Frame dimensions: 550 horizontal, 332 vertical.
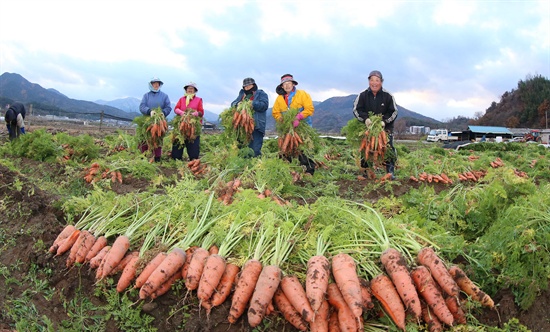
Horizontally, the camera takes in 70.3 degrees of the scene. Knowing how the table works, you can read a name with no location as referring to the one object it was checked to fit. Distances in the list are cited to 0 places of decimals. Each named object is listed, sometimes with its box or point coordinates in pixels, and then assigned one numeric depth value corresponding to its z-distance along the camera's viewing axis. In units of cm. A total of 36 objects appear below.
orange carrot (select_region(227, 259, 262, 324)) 263
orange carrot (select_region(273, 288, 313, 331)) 255
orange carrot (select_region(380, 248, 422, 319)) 258
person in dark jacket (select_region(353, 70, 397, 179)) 758
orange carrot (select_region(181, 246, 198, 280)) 307
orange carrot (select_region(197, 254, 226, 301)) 278
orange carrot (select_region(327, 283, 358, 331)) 251
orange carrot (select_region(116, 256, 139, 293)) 312
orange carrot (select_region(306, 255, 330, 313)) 258
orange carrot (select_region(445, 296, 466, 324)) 259
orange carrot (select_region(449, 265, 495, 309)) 263
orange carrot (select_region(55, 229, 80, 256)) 363
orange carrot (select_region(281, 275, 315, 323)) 254
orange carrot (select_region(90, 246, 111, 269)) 335
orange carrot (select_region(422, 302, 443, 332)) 251
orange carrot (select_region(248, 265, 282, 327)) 255
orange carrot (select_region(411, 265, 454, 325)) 255
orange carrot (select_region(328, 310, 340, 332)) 260
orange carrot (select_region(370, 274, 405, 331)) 251
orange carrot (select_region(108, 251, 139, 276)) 329
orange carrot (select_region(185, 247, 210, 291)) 290
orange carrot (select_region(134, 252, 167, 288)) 303
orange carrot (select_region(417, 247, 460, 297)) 267
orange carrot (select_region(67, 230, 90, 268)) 347
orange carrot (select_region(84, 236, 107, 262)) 348
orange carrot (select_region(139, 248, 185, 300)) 291
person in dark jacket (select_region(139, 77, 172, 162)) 949
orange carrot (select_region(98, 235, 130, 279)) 322
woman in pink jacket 929
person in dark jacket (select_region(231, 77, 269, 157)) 841
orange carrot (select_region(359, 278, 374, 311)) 261
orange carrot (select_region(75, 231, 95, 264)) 348
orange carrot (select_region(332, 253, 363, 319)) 251
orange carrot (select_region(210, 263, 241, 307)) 279
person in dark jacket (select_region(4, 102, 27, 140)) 1133
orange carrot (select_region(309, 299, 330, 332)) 252
